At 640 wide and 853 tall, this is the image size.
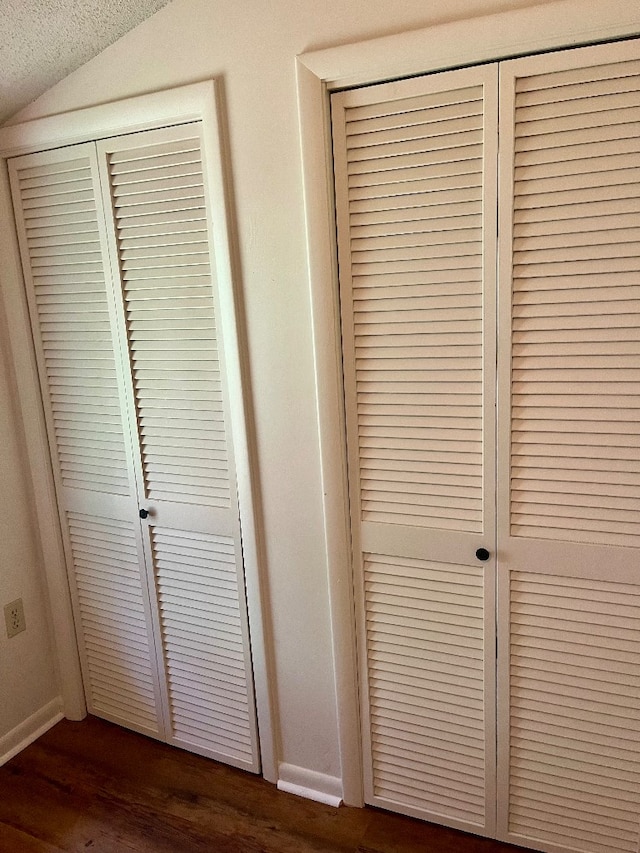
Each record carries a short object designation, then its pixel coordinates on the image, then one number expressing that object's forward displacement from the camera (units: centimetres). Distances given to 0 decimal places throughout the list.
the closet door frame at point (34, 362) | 159
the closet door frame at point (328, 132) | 124
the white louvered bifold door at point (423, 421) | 141
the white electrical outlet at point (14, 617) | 208
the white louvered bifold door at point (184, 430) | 169
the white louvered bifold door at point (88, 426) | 184
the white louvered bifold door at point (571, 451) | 130
